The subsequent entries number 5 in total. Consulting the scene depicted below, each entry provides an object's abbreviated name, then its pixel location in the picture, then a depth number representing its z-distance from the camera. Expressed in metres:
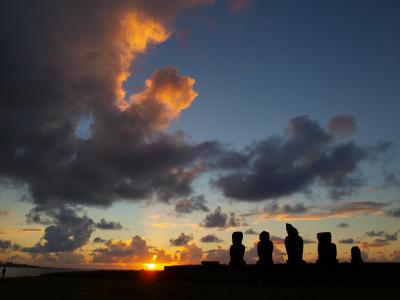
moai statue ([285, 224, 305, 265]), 56.19
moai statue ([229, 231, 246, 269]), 62.66
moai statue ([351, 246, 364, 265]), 56.12
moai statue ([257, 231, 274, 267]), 58.36
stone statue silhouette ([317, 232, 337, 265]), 55.81
